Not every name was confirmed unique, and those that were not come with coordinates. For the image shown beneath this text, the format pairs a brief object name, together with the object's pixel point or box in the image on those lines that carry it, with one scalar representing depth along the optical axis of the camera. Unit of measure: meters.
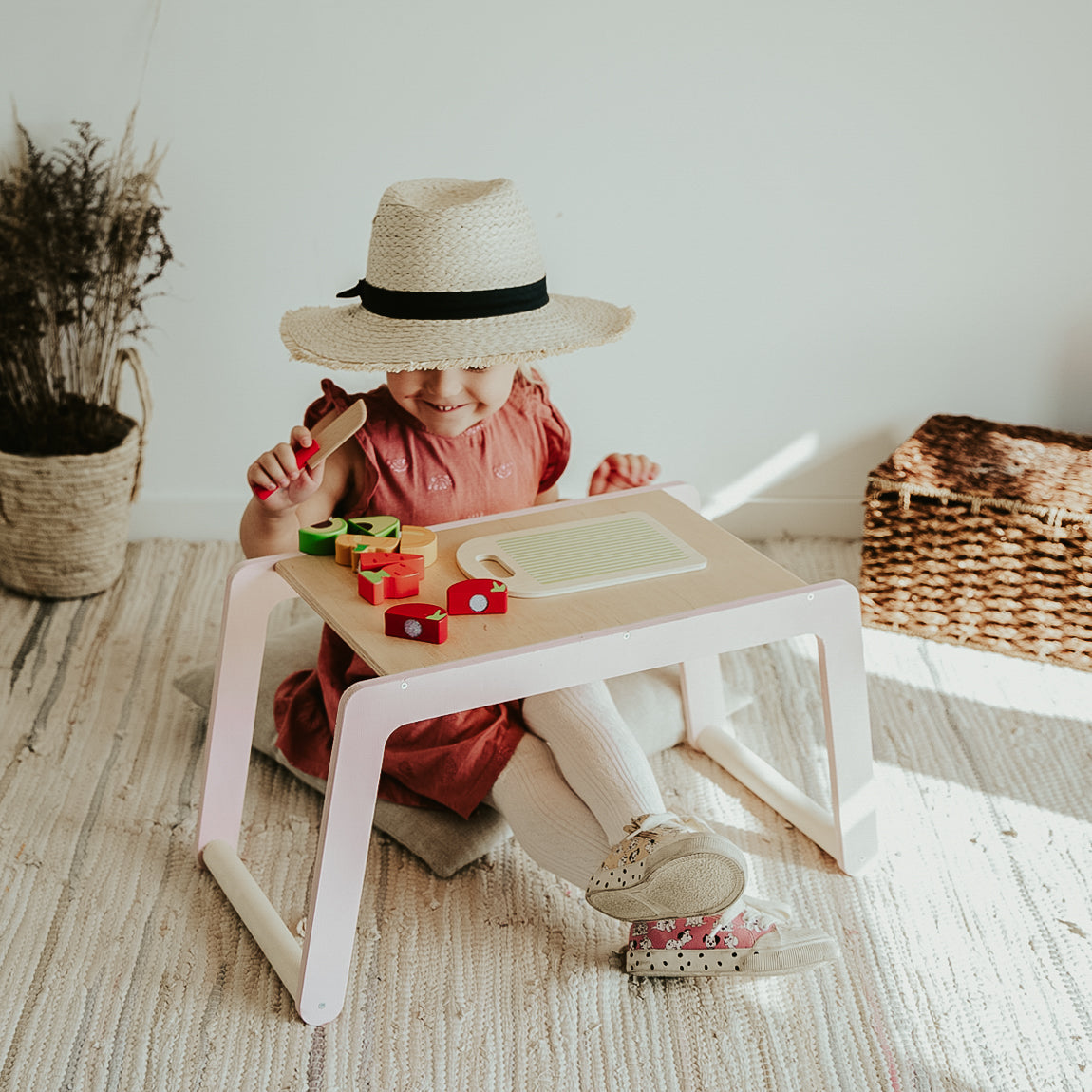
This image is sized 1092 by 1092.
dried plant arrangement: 1.69
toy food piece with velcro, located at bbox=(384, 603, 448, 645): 1.01
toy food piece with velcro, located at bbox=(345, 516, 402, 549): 1.17
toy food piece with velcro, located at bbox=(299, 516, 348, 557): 1.16
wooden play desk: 0.98
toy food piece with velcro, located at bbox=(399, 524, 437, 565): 1.15
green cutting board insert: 1.12
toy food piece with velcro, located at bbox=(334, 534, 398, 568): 1.14
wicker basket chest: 1.67
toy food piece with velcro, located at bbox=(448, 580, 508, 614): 1.06
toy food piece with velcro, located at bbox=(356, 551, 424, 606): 1.08
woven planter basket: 1.77
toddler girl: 1.12
